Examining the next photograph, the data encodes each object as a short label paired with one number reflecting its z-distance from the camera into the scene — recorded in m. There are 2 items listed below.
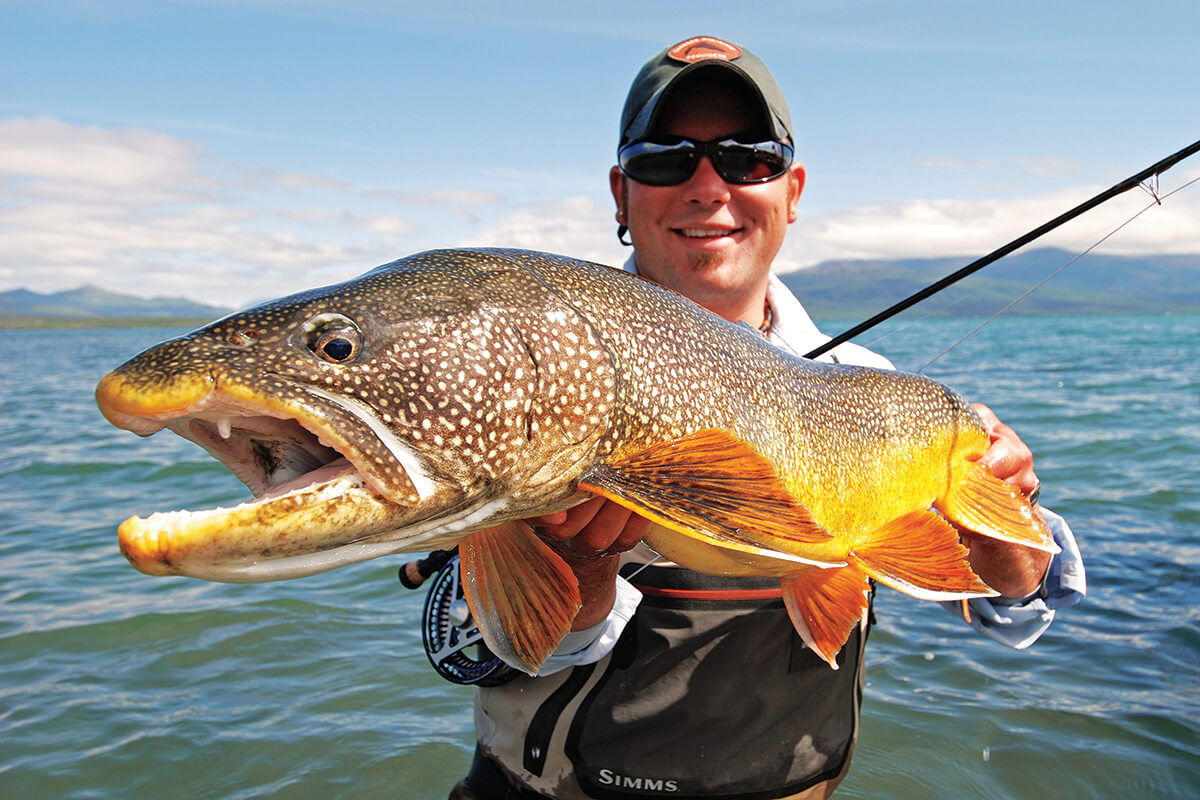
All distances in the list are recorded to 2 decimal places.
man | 0.79
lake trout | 0.53
